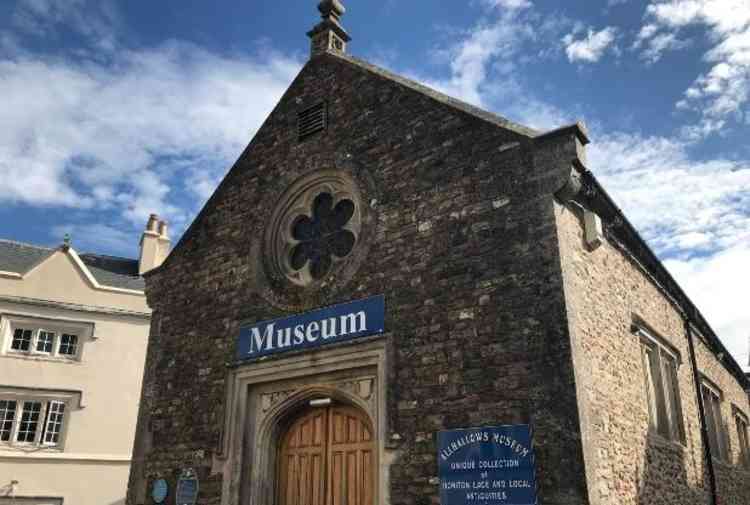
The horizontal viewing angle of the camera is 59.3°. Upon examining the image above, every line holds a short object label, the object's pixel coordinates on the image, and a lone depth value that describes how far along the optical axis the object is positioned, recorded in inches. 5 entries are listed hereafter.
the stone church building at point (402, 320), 307.0
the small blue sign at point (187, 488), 403.9
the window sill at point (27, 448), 738.8
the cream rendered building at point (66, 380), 753.0
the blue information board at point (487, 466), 283.3
